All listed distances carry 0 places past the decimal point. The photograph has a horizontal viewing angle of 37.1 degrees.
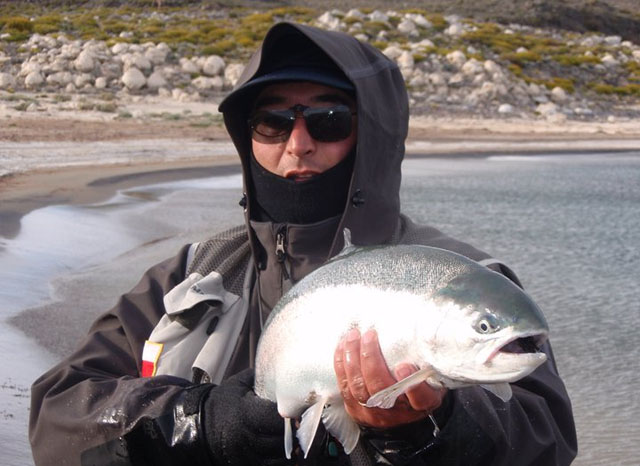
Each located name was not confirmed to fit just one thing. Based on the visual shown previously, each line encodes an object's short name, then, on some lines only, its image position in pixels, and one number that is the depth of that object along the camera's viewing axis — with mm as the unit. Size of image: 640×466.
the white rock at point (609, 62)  37594
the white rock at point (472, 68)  31266
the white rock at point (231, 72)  26656
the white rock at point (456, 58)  32062
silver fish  1842
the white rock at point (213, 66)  27203
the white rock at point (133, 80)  24812
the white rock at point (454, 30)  39062
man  2148
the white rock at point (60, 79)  24984
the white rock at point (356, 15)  41281
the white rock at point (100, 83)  25036
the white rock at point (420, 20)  40281
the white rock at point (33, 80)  24312
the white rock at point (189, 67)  27438
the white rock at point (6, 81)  23891
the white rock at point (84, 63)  26188
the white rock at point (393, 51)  32219
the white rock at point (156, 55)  27650
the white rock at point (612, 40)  50906
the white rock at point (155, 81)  25328
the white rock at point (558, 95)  31062
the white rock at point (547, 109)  28766
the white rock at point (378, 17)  40991
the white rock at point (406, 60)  30688
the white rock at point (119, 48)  28953
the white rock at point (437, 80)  29578
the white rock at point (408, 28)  38406
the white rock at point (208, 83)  26000
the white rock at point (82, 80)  25156
